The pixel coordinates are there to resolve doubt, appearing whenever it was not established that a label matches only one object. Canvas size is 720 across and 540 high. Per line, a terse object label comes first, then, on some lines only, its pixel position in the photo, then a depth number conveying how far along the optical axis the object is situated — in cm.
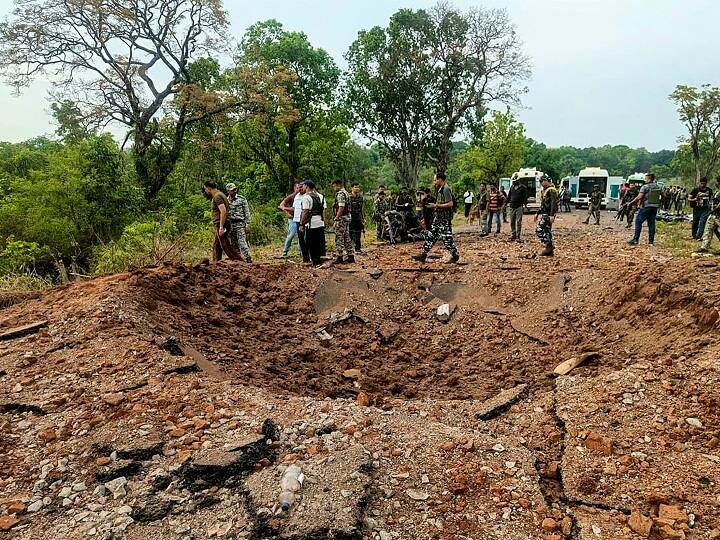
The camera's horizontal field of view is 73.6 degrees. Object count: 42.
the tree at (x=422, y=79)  2328
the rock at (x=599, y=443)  307
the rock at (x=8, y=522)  254
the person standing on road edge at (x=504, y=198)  1444
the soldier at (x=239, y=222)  794
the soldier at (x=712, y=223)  840
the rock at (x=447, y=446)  304
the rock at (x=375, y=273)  754
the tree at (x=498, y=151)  3781
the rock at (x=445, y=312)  654
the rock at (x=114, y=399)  343
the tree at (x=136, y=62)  1505
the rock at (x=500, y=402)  363
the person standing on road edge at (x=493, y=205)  1365
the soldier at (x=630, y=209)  1619
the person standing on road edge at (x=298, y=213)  842
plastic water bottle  253
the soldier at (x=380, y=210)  1278
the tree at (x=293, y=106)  2305
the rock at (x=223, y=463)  277
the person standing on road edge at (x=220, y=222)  730
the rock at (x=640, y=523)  244
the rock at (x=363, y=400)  374
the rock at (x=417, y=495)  267
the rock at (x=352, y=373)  483
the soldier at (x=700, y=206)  1009
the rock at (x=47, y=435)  318
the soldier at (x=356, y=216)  1120
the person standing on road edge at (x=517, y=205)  1080
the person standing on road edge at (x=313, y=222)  780
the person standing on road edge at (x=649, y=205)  983
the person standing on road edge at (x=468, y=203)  1954
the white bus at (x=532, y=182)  2679
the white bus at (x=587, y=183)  2944
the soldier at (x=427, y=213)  891
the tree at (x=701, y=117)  2619
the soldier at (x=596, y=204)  1764
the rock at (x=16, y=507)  264
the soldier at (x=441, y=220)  802
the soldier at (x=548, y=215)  912
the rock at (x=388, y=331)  611
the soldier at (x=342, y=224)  866
